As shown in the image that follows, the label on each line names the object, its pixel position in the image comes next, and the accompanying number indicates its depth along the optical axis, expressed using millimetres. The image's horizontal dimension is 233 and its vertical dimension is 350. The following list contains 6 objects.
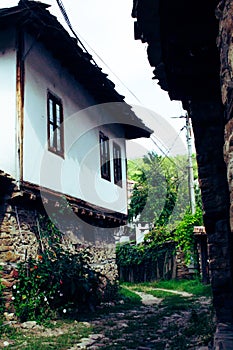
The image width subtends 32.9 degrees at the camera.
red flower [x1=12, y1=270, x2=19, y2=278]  7186
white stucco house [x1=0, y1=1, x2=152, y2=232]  7422
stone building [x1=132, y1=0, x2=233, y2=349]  2893
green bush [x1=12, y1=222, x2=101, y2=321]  7145
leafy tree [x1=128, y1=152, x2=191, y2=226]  24028
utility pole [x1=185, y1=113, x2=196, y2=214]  17831
